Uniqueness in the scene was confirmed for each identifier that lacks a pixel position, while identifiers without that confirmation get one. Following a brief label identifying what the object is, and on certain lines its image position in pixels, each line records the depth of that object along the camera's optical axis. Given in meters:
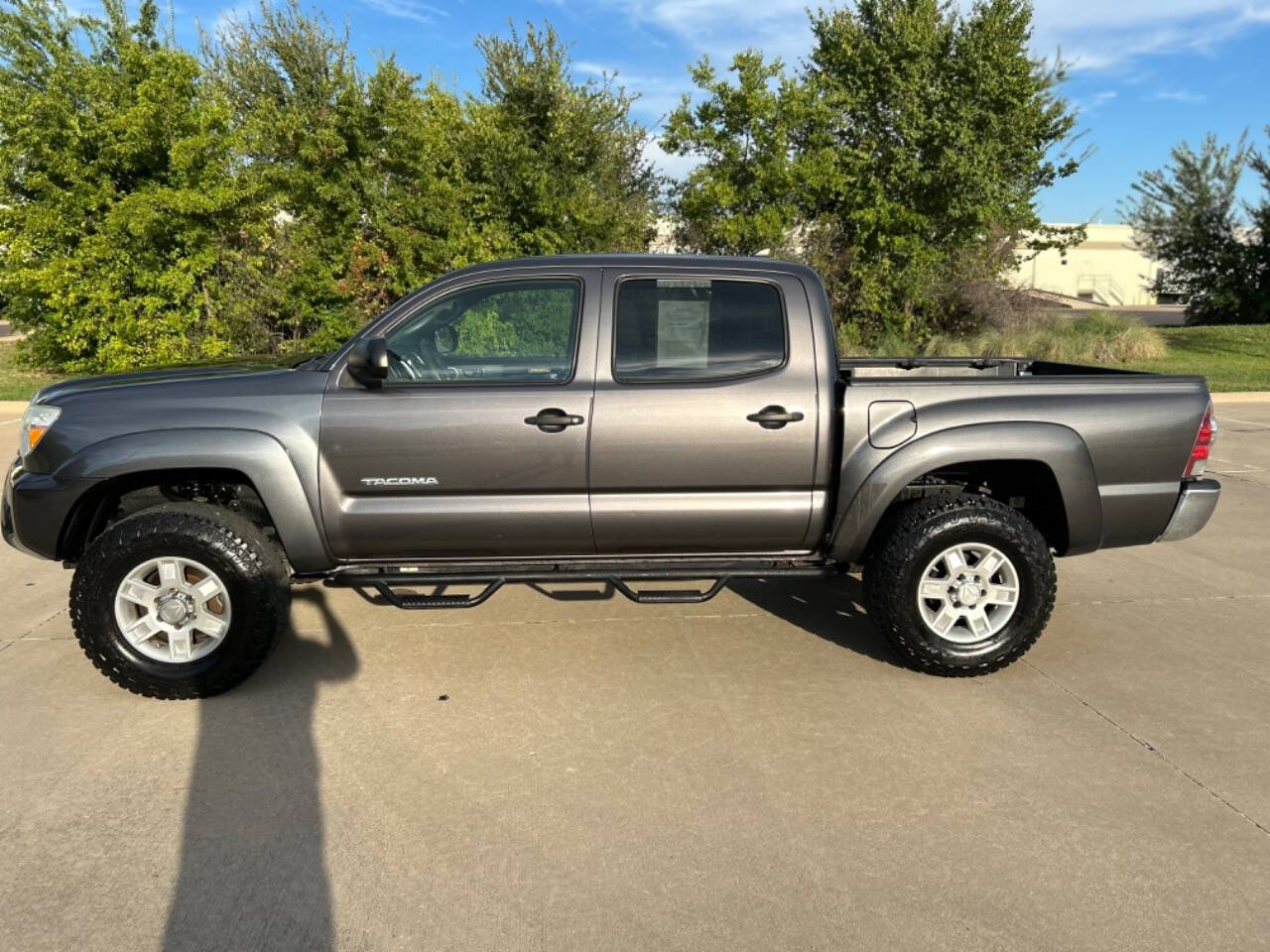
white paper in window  4.09
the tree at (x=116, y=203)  11.84
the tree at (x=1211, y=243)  23.94
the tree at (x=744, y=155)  14.20
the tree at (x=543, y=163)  13.46
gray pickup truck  3.84
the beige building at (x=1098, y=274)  57.84
